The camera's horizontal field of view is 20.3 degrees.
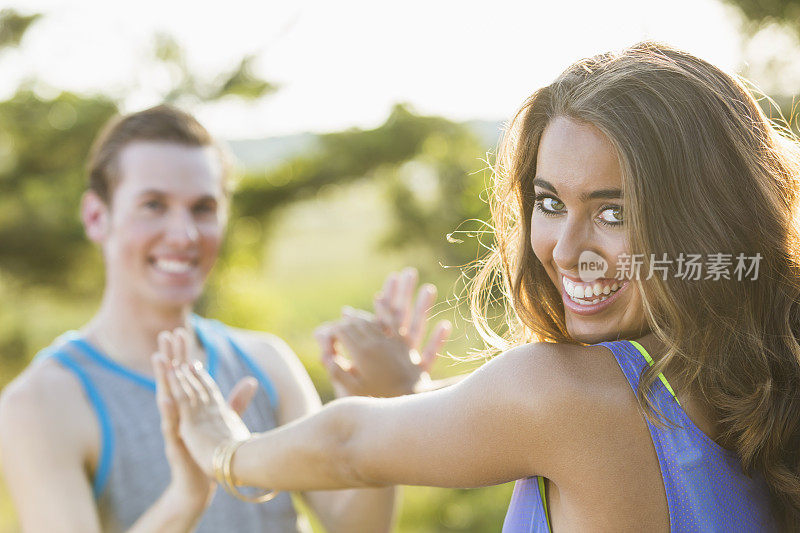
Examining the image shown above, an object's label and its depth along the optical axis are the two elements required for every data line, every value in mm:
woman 1997
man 2460
